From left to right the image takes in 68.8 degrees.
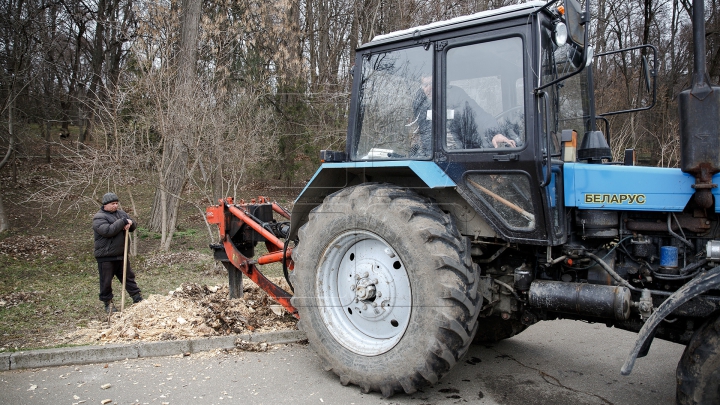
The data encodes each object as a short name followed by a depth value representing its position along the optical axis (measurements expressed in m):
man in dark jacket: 6.25
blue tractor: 3.42
